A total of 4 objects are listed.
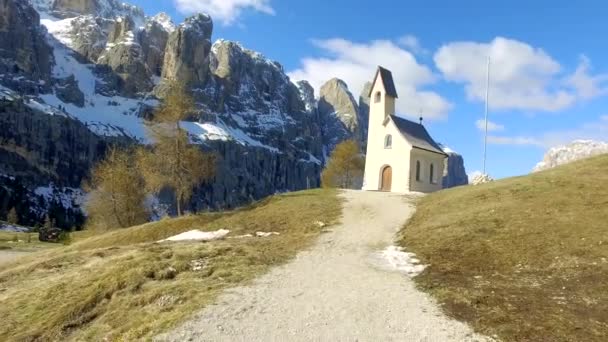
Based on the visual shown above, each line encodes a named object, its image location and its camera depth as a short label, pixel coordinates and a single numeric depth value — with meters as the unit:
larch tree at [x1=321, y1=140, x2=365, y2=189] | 77.06
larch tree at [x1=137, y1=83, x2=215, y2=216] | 43.59
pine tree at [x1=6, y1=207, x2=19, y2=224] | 125.57
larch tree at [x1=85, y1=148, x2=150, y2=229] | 55.72
